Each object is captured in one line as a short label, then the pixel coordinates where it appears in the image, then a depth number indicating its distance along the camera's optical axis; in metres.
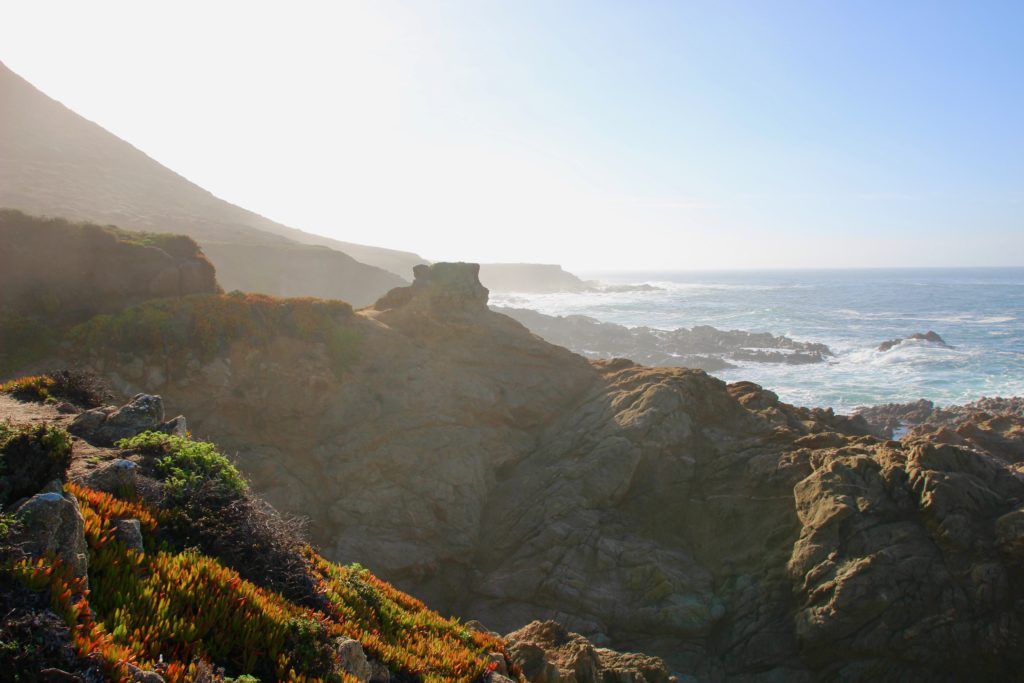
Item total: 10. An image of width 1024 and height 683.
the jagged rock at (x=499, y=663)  7.50
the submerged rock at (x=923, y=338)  59.31
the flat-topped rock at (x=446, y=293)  26.11
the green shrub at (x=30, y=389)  10.25
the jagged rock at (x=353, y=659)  5.46
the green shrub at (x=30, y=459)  5.57
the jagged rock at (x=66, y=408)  9.88
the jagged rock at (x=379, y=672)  5.96
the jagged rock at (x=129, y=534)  5.39
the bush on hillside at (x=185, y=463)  6.88
